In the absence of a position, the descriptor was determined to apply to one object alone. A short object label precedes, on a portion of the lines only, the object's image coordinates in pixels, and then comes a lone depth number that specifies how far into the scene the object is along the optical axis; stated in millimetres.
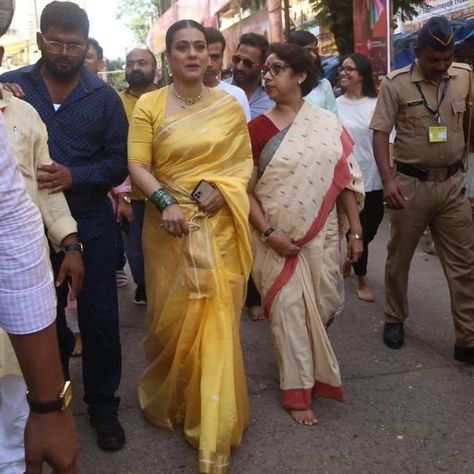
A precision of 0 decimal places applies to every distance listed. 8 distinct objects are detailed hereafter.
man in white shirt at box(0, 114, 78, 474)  1414
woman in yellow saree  2910
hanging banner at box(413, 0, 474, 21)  12530
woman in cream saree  3236
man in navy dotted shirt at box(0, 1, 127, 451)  2889
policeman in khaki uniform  3844
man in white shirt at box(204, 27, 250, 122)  4496
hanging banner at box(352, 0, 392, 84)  7973
